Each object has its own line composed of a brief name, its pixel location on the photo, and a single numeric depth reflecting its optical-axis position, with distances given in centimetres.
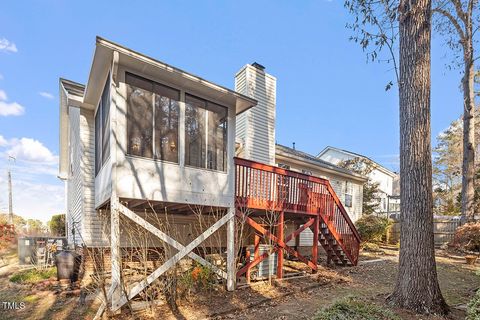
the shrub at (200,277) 634
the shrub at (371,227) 1555
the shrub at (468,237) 1242
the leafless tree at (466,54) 1141
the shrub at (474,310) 420
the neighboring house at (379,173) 2655
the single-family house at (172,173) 573
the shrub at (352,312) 418
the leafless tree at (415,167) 559
